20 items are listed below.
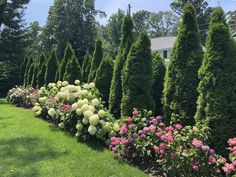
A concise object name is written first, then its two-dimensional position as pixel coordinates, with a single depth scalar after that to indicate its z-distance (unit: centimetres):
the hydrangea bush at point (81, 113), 383
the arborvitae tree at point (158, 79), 471
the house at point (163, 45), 2030
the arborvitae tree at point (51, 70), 939
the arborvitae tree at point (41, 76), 998
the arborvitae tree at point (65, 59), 866
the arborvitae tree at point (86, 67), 840
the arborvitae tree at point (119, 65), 487
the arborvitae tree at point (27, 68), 1192
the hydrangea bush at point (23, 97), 775
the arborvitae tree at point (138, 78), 423
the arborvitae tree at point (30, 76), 1138
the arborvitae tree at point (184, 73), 358
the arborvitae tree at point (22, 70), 1309
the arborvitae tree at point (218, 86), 296
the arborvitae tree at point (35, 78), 1063
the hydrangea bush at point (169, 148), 256
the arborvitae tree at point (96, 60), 688
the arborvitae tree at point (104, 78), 574
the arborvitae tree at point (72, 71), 774
